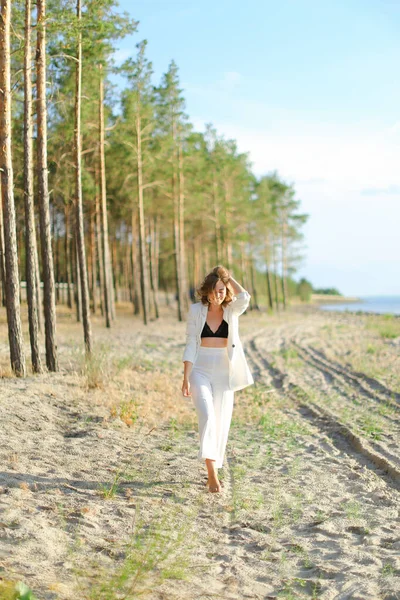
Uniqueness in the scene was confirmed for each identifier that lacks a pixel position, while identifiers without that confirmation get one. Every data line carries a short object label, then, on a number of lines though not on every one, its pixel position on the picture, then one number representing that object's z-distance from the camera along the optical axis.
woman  7.05
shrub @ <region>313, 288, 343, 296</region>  129.38
